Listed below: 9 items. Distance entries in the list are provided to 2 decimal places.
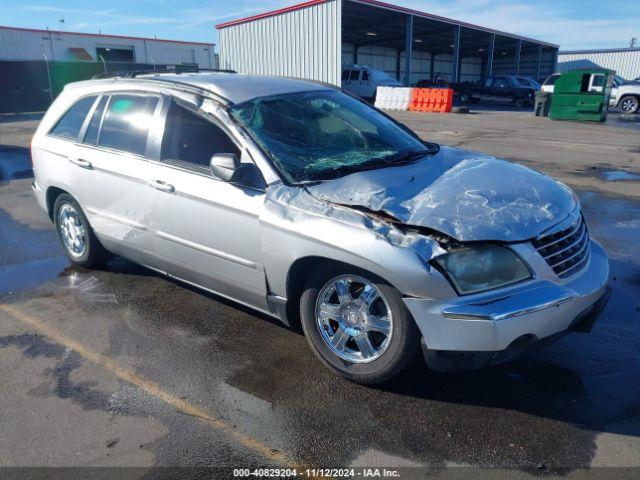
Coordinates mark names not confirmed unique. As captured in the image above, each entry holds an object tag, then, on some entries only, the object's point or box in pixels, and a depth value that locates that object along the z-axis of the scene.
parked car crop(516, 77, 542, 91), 30.45
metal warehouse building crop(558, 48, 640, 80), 49.59
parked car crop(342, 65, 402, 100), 29.31
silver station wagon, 2.72
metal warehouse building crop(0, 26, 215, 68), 37.16
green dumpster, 20.39
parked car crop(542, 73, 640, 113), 24.99
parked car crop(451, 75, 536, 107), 30.44
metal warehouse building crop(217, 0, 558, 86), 26.97
